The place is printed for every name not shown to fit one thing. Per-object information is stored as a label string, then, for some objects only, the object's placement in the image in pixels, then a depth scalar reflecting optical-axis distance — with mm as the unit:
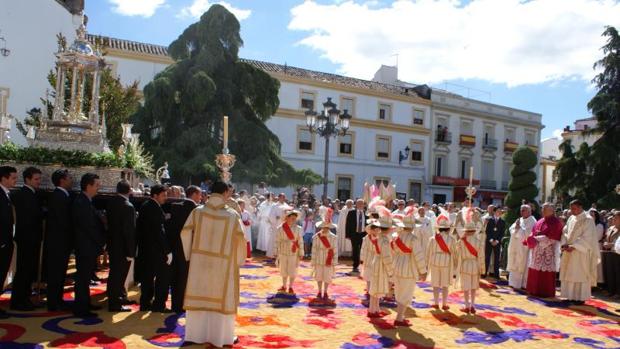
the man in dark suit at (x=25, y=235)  7191
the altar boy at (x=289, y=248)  9789
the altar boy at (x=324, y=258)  9312
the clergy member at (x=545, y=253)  10734
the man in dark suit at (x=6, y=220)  6777
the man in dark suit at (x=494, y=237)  12977
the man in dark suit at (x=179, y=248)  7508
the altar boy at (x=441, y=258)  8859
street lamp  17234
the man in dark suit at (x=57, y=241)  7137
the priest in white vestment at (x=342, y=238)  15594
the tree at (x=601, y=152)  26766
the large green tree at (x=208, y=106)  24078
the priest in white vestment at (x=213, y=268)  5996
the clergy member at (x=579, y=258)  10500
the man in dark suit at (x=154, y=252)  7445
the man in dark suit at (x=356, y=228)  13305
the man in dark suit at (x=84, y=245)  6988
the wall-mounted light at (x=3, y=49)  19641
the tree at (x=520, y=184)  16078
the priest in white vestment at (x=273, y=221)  15104
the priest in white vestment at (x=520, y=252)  11992
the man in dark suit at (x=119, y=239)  7238
